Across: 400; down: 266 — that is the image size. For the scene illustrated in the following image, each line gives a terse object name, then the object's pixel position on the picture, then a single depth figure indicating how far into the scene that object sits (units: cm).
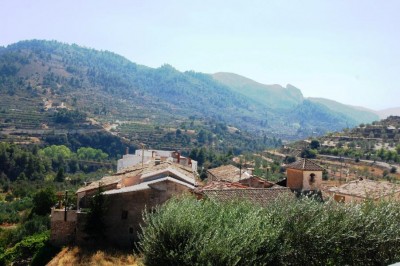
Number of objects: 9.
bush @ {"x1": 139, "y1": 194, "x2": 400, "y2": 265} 1719
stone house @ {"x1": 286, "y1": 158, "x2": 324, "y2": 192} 3759
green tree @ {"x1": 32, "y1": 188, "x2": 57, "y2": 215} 4409
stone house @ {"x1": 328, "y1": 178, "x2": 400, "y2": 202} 3674
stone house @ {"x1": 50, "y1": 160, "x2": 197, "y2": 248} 2720
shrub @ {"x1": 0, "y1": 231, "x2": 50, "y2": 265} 3294
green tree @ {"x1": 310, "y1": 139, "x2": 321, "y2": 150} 10362
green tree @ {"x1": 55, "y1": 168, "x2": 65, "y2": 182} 7769
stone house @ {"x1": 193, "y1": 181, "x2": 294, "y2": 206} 2630
